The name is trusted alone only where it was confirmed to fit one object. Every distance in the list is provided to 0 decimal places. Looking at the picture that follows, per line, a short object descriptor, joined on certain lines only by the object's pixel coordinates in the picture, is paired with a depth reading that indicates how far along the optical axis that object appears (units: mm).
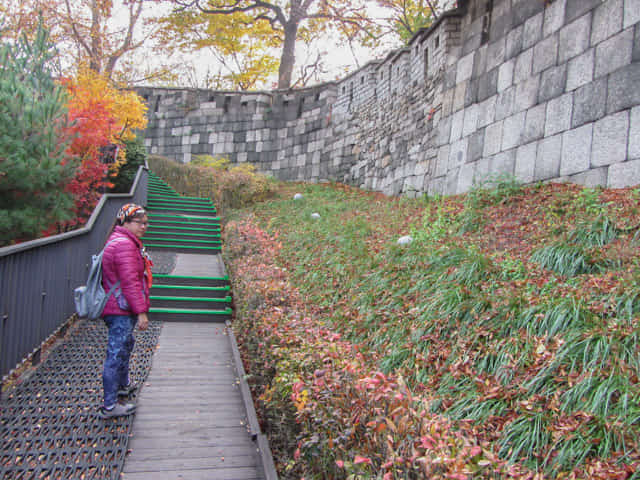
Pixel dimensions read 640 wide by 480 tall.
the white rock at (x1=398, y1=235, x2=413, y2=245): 5627
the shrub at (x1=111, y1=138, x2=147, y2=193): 11602
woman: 3416
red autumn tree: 7934
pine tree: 5832
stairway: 6430
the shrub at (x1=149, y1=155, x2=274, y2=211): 12539
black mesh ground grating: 2799
